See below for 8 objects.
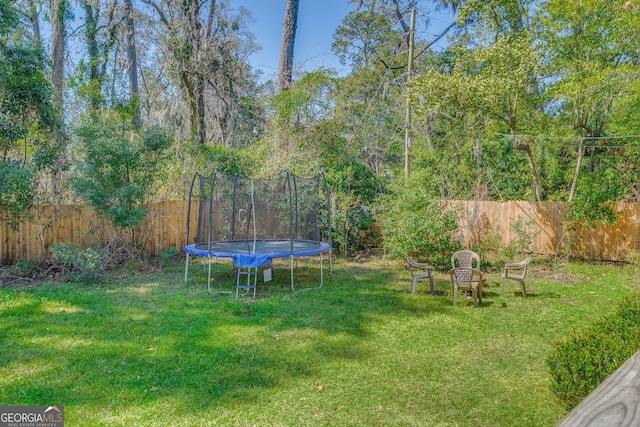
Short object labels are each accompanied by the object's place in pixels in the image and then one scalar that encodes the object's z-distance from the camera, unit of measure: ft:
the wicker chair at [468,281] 19.72
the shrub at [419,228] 27.58
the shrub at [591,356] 8.38
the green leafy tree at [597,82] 27.73
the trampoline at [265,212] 30.14
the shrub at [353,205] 32.58
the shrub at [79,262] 22.94
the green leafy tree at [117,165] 24.12
